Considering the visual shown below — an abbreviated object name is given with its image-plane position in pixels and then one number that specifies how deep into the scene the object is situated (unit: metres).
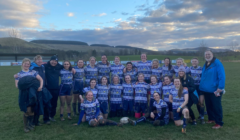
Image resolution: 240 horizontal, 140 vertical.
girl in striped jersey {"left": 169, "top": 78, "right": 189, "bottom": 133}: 4.70
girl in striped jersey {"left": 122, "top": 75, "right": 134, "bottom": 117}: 5.62
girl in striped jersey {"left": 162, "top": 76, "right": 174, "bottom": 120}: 5.23
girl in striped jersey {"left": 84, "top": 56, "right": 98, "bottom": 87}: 5.84
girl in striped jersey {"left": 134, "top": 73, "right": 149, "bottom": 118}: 5.53
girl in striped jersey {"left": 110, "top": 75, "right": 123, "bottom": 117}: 5.62
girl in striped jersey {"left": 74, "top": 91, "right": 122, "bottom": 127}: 4.93
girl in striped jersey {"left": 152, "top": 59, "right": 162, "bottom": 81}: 5.99
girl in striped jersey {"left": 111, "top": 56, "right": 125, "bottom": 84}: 6.09
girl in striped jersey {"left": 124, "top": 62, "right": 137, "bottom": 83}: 5.99
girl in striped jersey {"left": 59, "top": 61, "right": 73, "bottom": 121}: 5.38
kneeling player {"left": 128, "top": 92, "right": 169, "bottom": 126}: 4.96
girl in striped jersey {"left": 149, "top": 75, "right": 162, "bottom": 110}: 5.39
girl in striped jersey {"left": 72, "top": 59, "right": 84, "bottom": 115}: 5.65
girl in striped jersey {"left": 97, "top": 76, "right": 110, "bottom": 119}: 5.42
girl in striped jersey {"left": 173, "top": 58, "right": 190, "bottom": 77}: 5.74
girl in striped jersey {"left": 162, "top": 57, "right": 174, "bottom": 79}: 5.88
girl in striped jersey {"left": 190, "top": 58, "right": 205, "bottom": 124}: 5.13
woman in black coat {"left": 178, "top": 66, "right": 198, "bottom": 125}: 4.87
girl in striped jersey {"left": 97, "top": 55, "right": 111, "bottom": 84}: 6.15
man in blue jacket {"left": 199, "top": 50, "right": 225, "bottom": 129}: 4.54
